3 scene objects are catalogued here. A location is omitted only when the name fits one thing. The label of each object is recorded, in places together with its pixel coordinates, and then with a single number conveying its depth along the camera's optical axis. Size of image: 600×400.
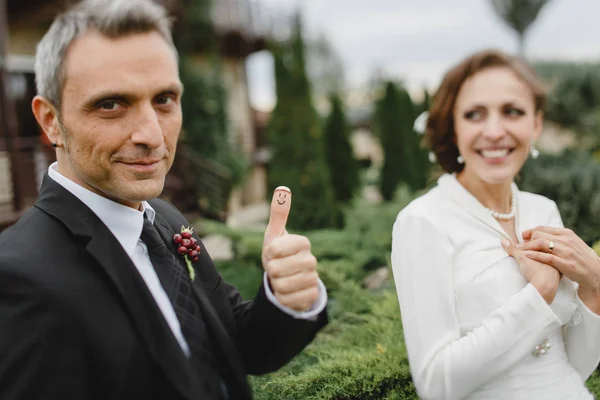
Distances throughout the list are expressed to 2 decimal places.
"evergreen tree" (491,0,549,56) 19.64
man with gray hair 1.16
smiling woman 1.73
